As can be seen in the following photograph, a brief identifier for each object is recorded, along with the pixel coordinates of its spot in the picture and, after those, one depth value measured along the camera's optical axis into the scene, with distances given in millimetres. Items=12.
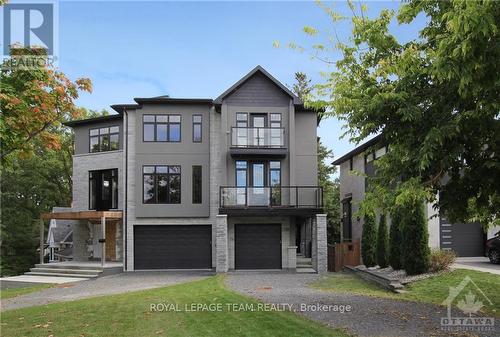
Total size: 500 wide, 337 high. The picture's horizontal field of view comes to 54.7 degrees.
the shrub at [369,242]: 21797
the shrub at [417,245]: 15883
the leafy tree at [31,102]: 8000
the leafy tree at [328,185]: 38938
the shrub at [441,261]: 15797
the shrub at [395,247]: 17578
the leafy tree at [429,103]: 6062
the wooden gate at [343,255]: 24312
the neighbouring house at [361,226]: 20766
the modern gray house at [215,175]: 24094
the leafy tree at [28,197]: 39562
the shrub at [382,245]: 19938
